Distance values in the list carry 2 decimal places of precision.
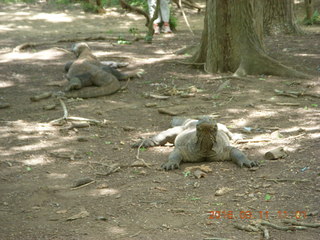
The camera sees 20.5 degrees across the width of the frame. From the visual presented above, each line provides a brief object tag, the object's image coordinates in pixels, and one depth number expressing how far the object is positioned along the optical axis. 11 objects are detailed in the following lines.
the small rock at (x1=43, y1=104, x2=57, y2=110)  11.84
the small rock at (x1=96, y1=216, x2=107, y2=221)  6.21
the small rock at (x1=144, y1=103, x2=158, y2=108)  11.92
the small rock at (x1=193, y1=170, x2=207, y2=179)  7.63
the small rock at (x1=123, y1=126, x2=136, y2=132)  10.37
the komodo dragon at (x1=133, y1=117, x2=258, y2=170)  8.06
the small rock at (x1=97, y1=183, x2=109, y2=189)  7.39
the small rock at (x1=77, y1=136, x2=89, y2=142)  9.77
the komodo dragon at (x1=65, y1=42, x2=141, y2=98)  13.10
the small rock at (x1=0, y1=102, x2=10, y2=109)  12.09
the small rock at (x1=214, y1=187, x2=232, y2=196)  6.88
